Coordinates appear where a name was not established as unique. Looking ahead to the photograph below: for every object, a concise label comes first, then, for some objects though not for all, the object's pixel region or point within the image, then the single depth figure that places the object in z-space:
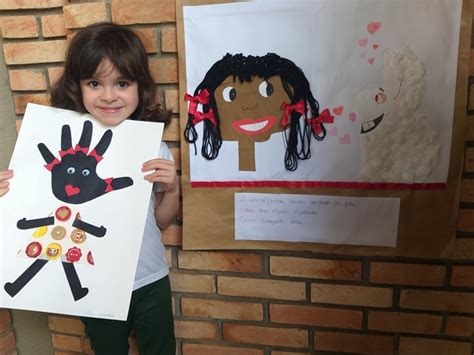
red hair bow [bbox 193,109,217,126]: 0.96
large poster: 0.87
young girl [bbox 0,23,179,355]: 0.85
